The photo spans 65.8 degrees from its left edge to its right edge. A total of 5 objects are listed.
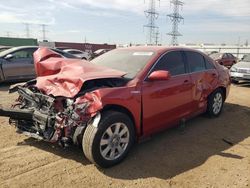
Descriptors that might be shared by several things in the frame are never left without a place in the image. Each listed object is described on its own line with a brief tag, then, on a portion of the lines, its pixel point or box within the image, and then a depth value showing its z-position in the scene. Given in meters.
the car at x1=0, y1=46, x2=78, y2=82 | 7.18
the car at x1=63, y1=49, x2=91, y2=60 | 16.05
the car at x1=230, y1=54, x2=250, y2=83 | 8.19
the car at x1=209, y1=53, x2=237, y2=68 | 14.76
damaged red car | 2.59
